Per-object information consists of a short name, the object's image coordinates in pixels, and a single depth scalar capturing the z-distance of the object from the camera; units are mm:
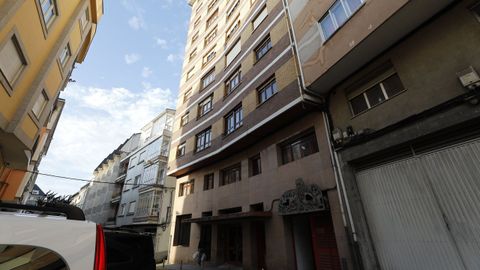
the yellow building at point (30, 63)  7227
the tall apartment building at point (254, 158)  8727
